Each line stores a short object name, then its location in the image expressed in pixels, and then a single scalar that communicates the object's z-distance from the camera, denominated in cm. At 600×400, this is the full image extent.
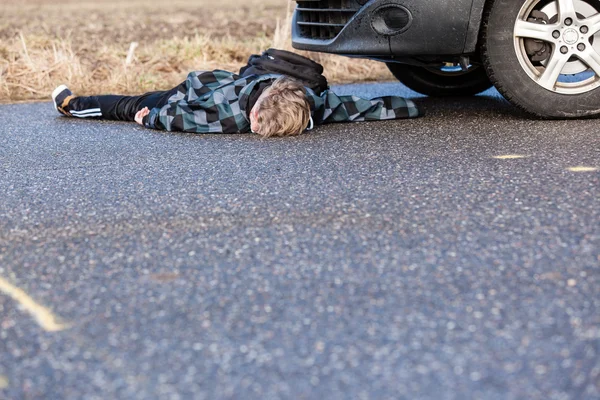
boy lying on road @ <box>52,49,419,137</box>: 488
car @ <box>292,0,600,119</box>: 466
